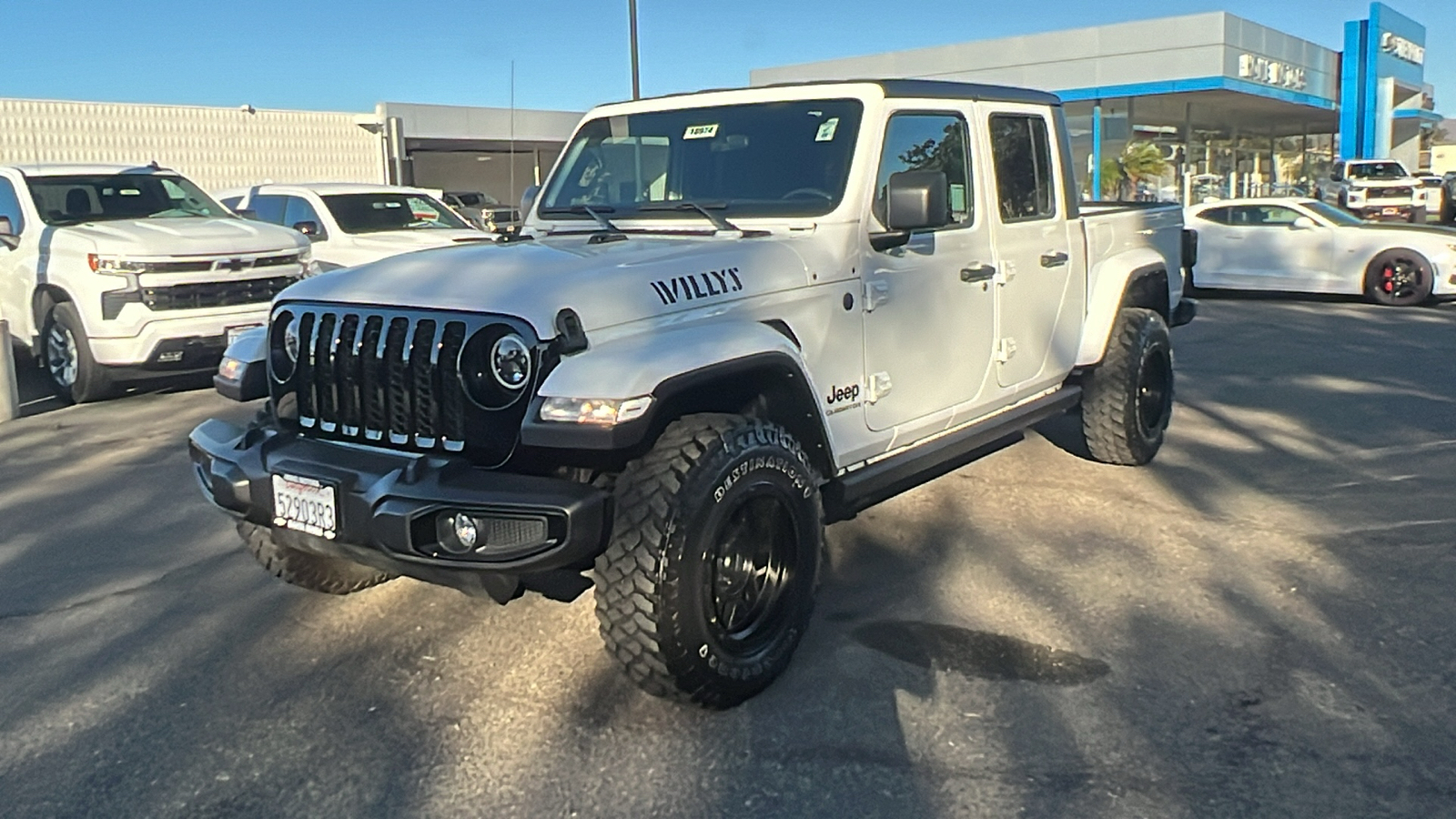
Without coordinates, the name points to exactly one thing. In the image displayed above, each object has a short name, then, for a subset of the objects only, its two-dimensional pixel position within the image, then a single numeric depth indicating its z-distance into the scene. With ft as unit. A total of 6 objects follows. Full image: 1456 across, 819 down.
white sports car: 44.96
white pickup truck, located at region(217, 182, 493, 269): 40.22
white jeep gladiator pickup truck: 11.21
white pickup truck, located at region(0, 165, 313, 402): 28.96
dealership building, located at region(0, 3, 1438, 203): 80.89
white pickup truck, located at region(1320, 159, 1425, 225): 91.45
